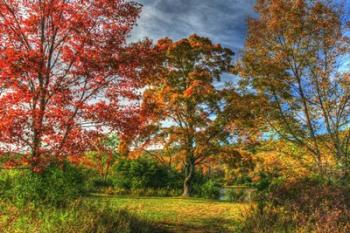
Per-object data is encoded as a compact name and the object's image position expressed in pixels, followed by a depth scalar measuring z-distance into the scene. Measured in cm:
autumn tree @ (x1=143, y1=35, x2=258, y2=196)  2348
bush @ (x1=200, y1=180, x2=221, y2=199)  2525
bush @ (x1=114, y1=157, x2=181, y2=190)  2636
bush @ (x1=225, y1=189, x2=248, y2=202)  2398
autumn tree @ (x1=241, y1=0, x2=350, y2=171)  1603
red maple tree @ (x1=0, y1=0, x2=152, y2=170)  961
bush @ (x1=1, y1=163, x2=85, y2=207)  964
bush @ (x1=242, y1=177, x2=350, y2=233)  809
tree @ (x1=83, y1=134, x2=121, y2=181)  1029
